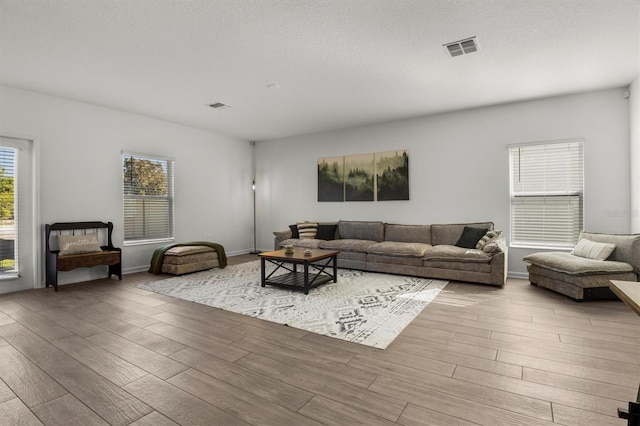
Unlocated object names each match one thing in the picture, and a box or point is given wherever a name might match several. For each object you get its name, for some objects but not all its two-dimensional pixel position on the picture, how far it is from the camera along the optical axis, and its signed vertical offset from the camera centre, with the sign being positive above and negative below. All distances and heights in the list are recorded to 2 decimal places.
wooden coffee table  4.27 -0.94
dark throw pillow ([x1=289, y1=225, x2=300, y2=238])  6.89 -0.40
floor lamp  8.41 -0.12
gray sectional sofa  4.66 -0.61
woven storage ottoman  5.43 -0.80
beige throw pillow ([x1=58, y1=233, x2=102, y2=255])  4.68 -0.44
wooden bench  4.54 -0.60
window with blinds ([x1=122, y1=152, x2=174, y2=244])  5.83 +0.30
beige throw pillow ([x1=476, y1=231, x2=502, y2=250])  4.86 -0.40
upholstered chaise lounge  3.79 -0.70
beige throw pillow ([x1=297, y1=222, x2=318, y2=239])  6.78 -0.36
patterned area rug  3.07 -1.07
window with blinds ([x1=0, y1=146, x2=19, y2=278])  4.45 +0.03
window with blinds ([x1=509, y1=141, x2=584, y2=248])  4.97 +0.29
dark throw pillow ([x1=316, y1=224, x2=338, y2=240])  6.68 -0.40
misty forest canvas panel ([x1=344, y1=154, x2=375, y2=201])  6.70 +0.77
